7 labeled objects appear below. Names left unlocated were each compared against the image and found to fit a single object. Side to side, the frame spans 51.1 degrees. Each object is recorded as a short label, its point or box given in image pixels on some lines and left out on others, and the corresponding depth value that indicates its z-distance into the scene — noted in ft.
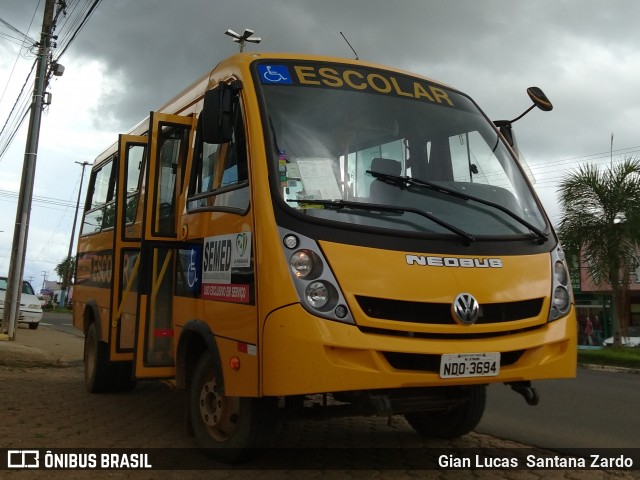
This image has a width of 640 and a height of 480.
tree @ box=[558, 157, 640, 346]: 50.21
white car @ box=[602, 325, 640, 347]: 57.75
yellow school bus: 12.02
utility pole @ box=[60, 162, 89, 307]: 165.76
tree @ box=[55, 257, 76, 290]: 167.10
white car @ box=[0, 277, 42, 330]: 66.18
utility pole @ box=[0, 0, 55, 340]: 44.73
